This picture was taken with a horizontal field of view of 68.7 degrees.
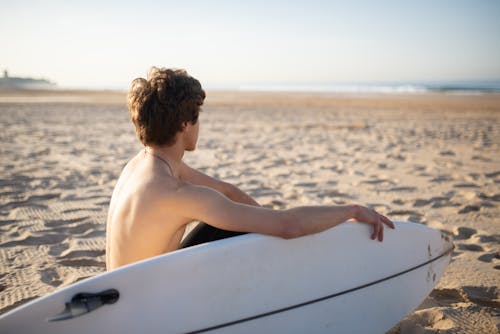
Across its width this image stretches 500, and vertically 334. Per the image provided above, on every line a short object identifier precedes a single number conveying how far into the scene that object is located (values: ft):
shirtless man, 4.59
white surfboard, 4.37
